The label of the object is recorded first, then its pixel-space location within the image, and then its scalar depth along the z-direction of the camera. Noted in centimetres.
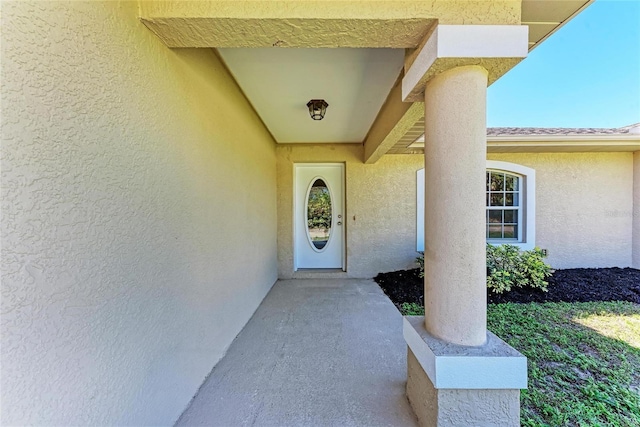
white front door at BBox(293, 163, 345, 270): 561
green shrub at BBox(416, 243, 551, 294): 430
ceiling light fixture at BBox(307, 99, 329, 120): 320
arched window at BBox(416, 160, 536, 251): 545
